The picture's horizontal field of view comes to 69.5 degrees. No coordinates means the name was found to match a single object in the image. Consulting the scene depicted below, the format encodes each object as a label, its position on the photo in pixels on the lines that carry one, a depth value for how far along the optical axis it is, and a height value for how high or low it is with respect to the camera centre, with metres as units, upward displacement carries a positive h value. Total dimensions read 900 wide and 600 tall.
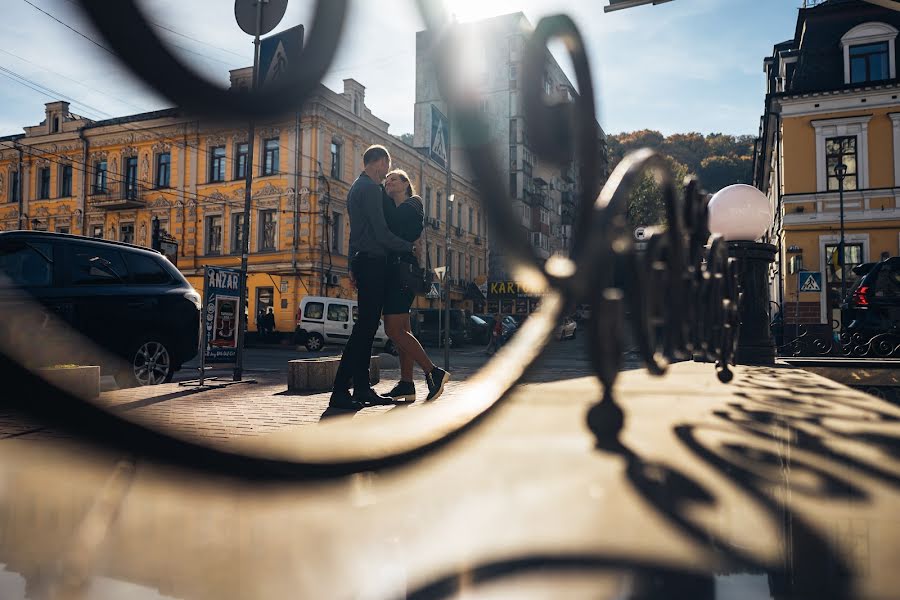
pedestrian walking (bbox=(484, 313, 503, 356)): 18.88 -0.53
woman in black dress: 3.87 +0.09
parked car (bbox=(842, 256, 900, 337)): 9.12 +0.36
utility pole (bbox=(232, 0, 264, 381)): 8.21 +0.48
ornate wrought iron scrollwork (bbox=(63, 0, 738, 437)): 0.80 +0.28
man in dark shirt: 3.69 +0.32
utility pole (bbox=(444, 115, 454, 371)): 8.49 +0.04
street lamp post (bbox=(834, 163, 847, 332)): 18.55 +3.56
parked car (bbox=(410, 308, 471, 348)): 21.81 -0.09
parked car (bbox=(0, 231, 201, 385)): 4.27 +0.18
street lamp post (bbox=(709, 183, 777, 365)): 5.00 +0.64
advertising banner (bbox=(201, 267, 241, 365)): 8.05 +0.08
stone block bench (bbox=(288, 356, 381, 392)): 5.31 -0.45
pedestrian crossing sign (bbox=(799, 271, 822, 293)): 13.50 +0.89
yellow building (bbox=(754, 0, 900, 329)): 20.38 +5.77
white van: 21.42 -0.10
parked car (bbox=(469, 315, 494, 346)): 23.54 -0.32
